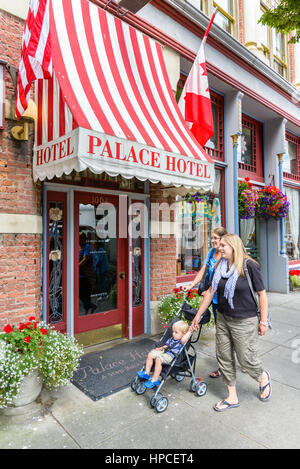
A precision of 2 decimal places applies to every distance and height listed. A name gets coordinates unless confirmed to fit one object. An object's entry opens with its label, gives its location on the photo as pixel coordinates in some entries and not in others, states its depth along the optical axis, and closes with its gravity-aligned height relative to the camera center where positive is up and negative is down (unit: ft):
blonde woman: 10.85 -2.79
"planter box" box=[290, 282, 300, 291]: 32.57 -5.04
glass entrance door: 16.21 -1.58
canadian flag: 17.89 +8.27
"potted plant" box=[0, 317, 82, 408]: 10.03 -4.19
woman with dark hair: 13.53 -0.51
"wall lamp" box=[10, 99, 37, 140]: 12.83 +5.34
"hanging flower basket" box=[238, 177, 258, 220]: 25.98 +3.70
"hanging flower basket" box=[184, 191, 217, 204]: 20.70 +3.10
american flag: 10.87 +7.25
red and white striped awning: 11.02 +5.62
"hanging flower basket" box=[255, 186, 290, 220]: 29.32 +3.88
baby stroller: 10.92 -5.01
